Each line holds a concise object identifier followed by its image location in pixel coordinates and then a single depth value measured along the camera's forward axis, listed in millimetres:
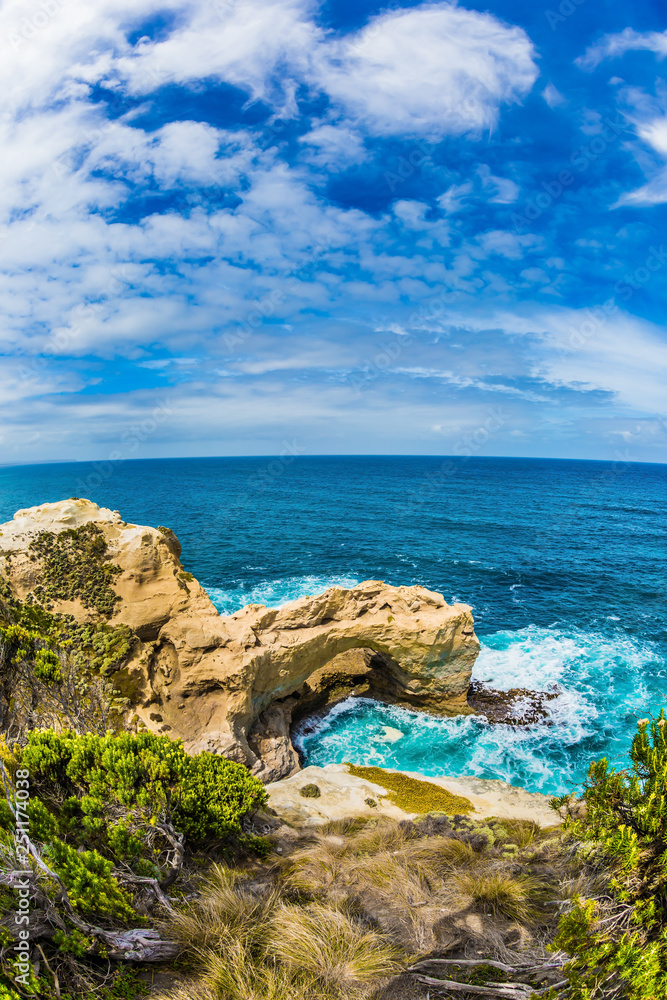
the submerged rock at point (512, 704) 23672
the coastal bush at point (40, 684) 10766
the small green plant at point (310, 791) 15242
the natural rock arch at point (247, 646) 18188
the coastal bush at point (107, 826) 6195
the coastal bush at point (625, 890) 5590
